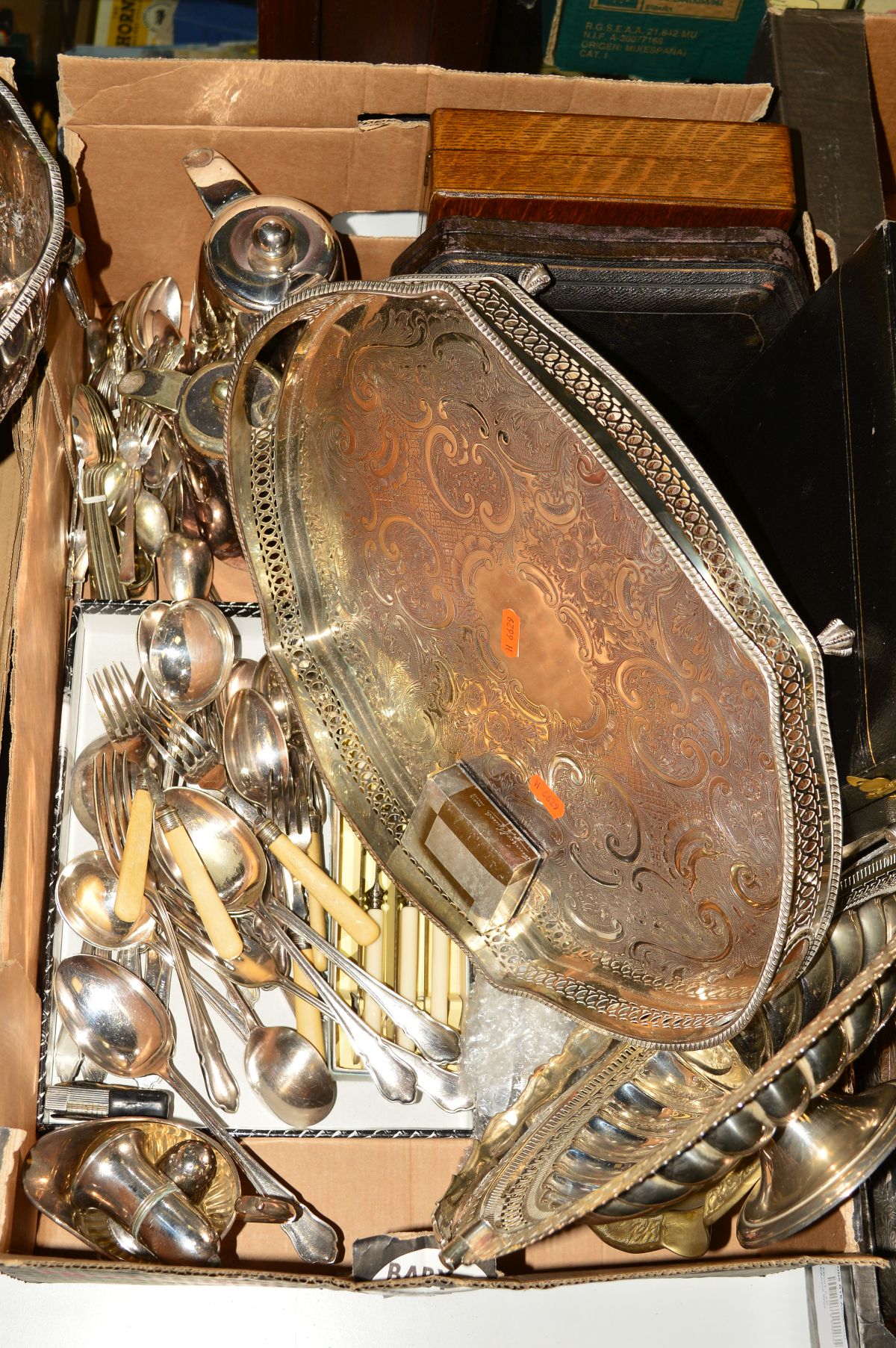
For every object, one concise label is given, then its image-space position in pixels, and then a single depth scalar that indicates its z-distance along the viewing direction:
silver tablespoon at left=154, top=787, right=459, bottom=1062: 0.82
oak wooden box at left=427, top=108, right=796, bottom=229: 0.79
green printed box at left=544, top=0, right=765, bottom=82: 1.23
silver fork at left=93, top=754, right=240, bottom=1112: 0.80
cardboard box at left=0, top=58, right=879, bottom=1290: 0.80
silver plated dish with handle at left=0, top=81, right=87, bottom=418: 0.71
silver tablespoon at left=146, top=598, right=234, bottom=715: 0.86
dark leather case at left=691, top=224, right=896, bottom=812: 0.66
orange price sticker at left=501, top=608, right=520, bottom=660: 0.62
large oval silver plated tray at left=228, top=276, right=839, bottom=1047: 0.44
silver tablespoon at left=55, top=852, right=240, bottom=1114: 0.80
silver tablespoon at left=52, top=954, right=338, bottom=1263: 0.77
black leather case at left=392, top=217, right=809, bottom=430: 0.78
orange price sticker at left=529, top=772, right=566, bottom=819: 0.65
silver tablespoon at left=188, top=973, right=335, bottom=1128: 0.79
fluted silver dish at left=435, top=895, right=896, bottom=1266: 0.61
